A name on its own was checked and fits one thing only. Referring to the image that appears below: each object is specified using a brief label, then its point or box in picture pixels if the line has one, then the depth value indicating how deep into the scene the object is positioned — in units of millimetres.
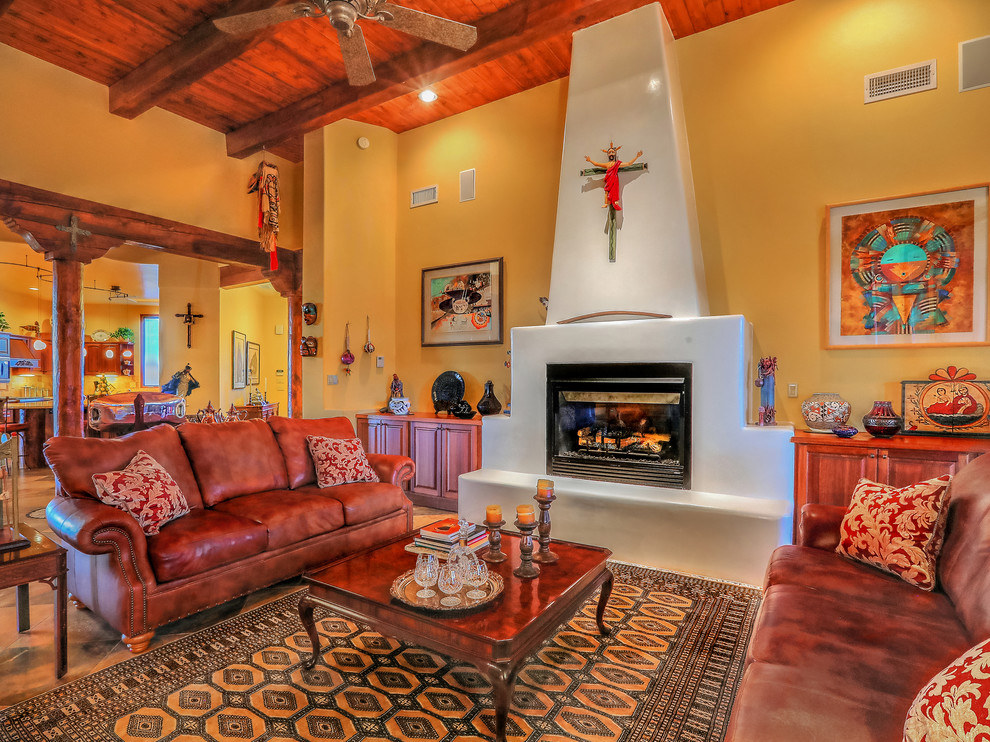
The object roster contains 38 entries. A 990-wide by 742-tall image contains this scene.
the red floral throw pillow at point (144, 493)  2562
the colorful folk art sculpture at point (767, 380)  3898
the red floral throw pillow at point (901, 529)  2027
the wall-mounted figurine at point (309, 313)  5648
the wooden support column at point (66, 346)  4977
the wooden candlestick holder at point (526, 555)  2270
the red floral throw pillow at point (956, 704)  907
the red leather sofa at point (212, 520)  2406
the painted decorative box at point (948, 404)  3295
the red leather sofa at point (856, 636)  1269
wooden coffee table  1756
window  10867
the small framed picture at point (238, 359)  9344
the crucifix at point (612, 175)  4152
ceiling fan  2945
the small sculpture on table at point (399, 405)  5508
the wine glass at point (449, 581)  2047
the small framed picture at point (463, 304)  5426
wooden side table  2094
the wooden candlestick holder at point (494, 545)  2459
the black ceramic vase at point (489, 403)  5090
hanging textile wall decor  6156
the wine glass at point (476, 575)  2105
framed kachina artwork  3422
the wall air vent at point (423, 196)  5863
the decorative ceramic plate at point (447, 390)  5555
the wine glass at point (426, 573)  2063
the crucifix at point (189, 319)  8336
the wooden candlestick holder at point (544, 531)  2438
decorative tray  1945
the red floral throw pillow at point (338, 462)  3645
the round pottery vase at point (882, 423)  3238
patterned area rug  1907
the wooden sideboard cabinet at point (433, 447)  4898
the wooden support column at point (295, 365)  6355
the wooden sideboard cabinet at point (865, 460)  3031
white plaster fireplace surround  3500
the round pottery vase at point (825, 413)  3564
